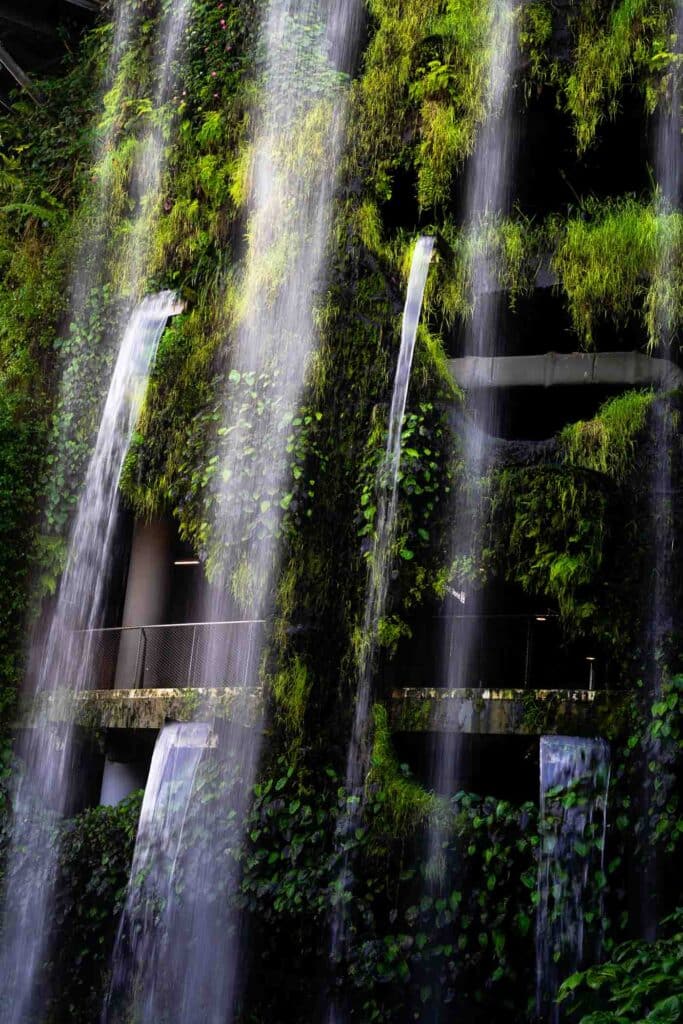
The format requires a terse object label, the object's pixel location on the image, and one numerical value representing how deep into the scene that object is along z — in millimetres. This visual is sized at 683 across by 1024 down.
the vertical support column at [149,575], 15352
